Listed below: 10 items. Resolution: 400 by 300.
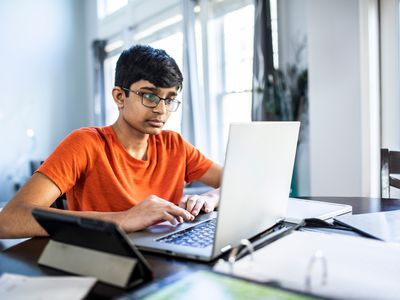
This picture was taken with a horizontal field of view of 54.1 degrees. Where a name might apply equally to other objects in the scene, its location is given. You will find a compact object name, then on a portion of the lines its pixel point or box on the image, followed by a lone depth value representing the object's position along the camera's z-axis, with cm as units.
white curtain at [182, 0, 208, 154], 375
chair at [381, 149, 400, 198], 149
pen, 65
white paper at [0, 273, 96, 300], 54
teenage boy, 106
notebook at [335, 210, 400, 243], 81
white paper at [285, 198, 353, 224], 98
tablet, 56
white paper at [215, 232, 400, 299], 52
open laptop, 66
